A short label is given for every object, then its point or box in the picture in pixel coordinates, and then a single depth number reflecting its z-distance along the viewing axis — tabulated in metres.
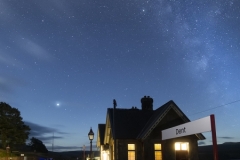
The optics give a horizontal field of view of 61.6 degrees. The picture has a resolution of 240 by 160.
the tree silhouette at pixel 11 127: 39.12
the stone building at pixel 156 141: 18.82
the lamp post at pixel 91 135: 15.18
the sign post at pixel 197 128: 9.00
